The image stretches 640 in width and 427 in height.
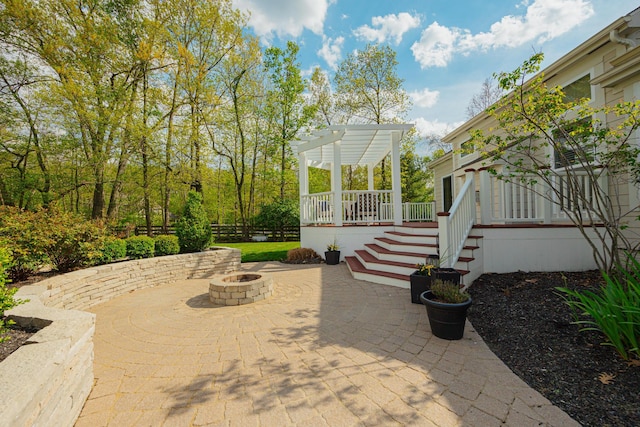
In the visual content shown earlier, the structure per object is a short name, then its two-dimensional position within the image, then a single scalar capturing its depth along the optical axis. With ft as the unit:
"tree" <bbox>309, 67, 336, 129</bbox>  61.98
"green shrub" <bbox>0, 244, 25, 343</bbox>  7.23
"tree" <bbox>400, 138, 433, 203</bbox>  61.36
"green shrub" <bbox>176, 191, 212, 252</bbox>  22.75
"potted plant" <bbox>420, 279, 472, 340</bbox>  9.70
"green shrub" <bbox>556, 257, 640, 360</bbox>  7.69
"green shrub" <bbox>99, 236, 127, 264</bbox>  18.08
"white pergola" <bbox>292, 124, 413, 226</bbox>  25.12
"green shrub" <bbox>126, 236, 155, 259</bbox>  19.72
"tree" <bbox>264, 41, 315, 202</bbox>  52.34
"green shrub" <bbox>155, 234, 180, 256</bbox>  21.20
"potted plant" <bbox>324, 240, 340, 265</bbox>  25.52
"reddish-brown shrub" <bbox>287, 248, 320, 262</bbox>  27.76
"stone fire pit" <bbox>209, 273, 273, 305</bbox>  14.79
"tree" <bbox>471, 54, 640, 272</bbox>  11.50
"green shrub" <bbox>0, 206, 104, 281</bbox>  13.75
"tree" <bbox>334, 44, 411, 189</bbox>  54.70
